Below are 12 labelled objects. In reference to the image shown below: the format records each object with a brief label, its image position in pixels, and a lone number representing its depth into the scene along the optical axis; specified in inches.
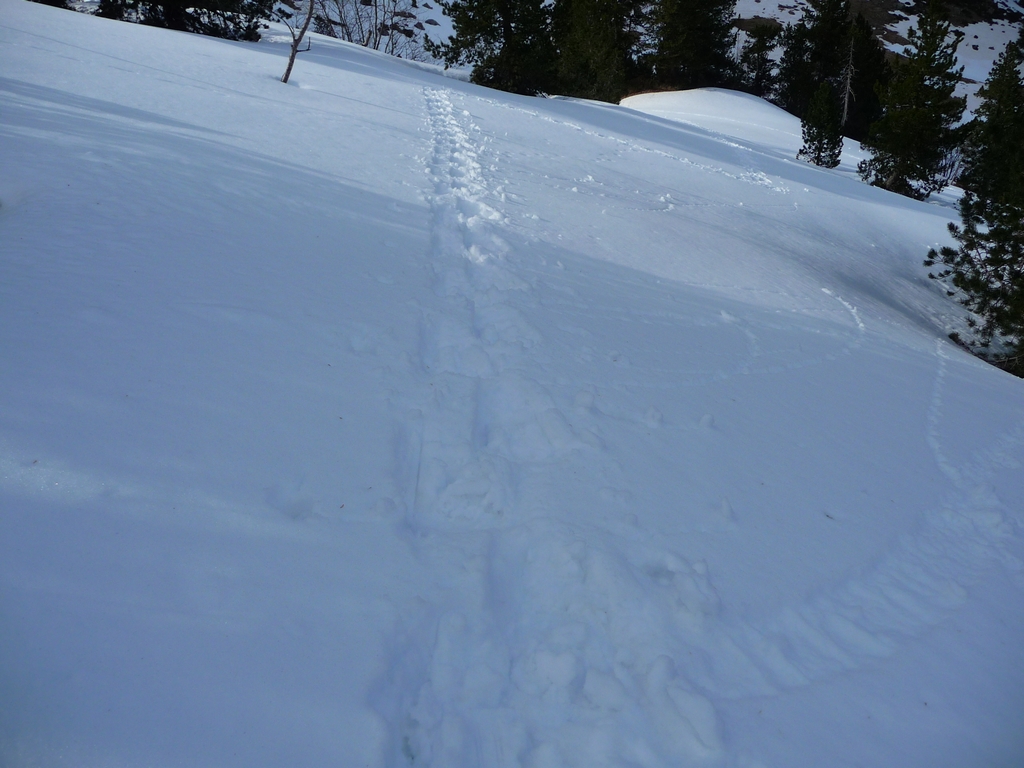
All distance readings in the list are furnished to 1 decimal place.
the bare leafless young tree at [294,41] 398.7
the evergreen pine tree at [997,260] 319.0
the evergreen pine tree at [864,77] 1024.2
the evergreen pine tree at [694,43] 1003.9
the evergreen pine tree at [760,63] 1151.9
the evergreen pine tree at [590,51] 853.8
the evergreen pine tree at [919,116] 605.9
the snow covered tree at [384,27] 1266.0
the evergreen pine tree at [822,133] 689.0
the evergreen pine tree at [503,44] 792.3
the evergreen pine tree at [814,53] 1060.5
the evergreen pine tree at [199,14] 637.9
